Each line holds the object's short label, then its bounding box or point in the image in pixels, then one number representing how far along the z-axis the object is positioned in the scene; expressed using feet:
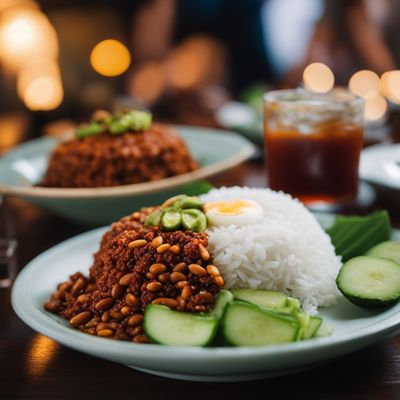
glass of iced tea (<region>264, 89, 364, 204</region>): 2.55
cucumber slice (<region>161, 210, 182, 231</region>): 1.80
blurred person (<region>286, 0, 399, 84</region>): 7.53
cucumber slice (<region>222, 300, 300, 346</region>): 1.53
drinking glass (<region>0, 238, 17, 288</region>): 2.18
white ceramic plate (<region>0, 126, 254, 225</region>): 2.44
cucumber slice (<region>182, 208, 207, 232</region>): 1.81
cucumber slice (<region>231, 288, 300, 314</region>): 1.61
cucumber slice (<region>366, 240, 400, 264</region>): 1.93
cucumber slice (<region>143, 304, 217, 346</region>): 1.54
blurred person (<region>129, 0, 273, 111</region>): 7.13
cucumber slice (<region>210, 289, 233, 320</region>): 1.60
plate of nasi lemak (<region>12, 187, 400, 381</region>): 1.49
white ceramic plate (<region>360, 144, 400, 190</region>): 2.55
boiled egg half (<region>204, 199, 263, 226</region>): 1.88
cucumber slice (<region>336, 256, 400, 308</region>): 1.70
